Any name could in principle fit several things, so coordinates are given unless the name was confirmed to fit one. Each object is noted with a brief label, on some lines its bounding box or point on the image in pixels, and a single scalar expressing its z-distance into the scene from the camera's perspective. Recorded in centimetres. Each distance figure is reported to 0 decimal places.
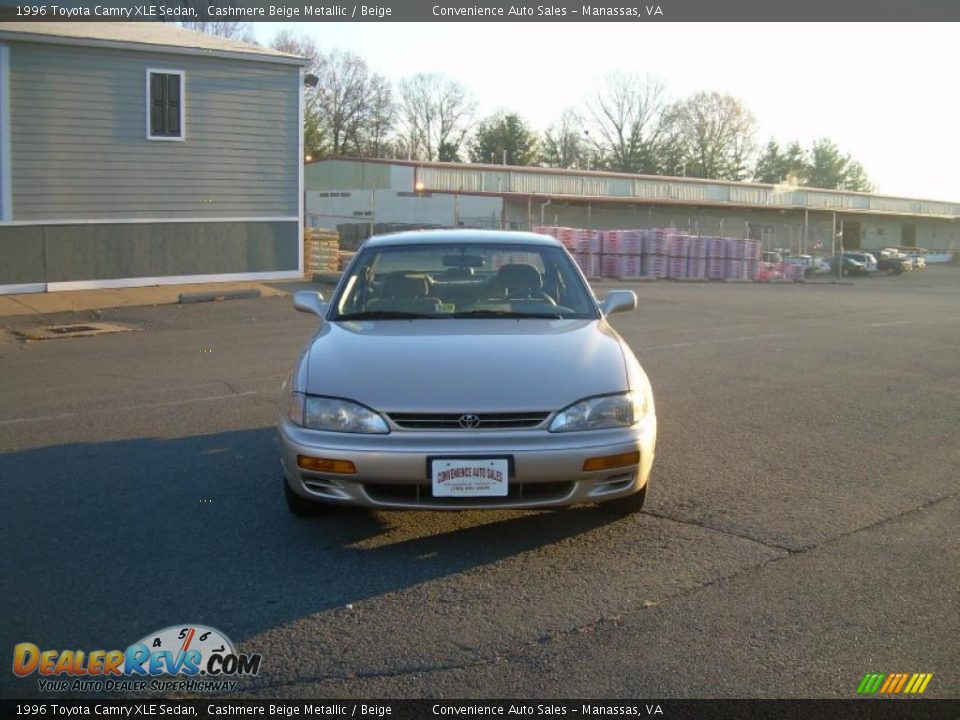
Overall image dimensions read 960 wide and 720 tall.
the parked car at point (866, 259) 5081
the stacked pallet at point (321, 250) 2352
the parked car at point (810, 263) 4259
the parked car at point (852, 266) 5044
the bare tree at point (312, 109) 5938
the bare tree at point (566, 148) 8888
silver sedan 450
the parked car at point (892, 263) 5384
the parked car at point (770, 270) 3903
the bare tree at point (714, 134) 9062
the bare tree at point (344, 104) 7494
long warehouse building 4194
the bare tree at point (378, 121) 7788
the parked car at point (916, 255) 5925
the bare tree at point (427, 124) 8462
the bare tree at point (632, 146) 8850
